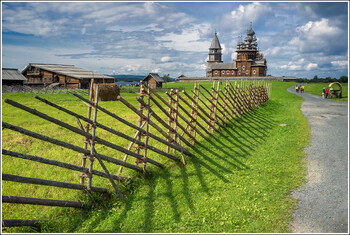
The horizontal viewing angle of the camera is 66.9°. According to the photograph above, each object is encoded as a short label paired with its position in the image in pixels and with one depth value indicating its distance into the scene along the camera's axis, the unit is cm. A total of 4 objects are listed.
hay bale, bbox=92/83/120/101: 2452
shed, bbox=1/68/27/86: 3597
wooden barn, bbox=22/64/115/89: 4034
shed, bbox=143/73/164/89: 4478
